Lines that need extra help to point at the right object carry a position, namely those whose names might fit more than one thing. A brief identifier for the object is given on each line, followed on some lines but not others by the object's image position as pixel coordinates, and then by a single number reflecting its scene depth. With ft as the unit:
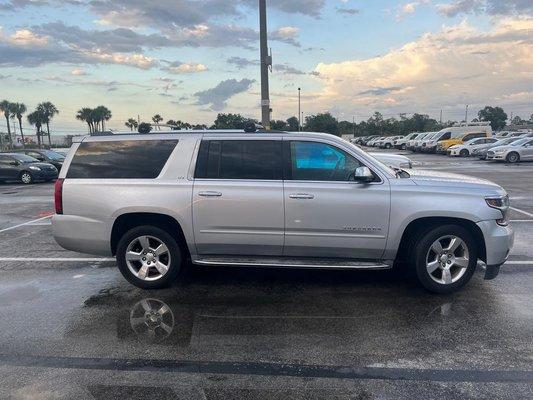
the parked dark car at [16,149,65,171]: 81.66
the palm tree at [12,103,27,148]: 276.41
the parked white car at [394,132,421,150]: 175.43
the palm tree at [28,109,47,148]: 267.80
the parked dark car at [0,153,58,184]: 69.97
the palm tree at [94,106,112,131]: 286.87
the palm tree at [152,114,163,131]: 228.74
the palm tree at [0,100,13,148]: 274.16
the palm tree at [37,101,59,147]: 270.87
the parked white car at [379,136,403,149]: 202.59
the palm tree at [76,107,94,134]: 287.28
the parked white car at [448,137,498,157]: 116.26
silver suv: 17.16
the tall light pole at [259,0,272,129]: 47.73
